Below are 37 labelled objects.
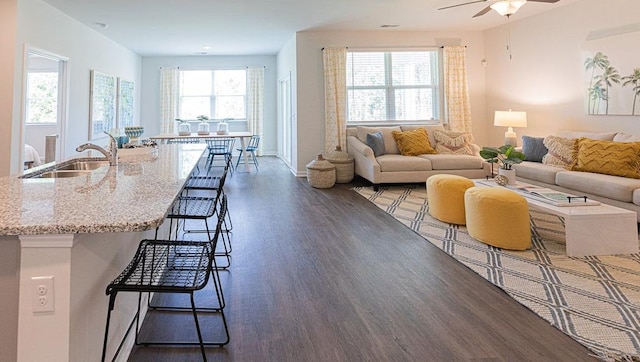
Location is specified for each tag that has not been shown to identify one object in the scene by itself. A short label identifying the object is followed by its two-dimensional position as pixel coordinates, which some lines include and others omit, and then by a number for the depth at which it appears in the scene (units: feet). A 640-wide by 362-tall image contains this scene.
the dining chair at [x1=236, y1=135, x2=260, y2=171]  26.43
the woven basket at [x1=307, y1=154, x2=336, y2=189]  19.71
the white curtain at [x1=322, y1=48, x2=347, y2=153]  21.67
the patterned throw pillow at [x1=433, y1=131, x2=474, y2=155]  20.15
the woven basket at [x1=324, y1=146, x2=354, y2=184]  21.03
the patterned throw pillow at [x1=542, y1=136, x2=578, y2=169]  14.99
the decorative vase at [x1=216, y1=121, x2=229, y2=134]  25.27
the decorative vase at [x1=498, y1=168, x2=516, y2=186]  12.64
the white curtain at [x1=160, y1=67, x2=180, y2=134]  31.37
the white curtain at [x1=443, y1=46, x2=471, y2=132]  22.36
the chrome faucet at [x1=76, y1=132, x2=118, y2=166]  7.75
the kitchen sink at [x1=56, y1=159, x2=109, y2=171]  8.70
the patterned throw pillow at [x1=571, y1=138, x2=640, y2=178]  12.83
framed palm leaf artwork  14.43
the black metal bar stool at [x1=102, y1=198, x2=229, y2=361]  4.49
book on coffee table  10.16
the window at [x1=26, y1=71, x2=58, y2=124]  26.22
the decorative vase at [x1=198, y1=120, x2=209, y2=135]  25.04
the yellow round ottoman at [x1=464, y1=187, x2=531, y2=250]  9.84
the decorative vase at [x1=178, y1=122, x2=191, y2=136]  24.26
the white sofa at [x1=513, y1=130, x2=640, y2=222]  11.62
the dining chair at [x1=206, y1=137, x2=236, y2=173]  24.23
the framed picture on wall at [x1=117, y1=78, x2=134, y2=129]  26.47
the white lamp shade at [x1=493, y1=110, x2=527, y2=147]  18.69
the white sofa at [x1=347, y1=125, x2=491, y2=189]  18.54
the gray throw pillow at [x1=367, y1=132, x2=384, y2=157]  19.94
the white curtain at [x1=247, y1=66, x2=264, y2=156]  32.35
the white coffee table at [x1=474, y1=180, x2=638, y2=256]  9.48
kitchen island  3.69
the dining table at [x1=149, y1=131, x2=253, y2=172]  23.07
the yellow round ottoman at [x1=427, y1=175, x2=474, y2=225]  12.36
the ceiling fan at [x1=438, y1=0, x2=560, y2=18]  13.32
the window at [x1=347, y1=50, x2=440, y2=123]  22.63
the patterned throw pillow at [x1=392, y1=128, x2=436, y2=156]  19.86
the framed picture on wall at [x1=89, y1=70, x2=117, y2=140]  21.85
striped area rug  6.09
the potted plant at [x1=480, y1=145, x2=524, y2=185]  12.26
